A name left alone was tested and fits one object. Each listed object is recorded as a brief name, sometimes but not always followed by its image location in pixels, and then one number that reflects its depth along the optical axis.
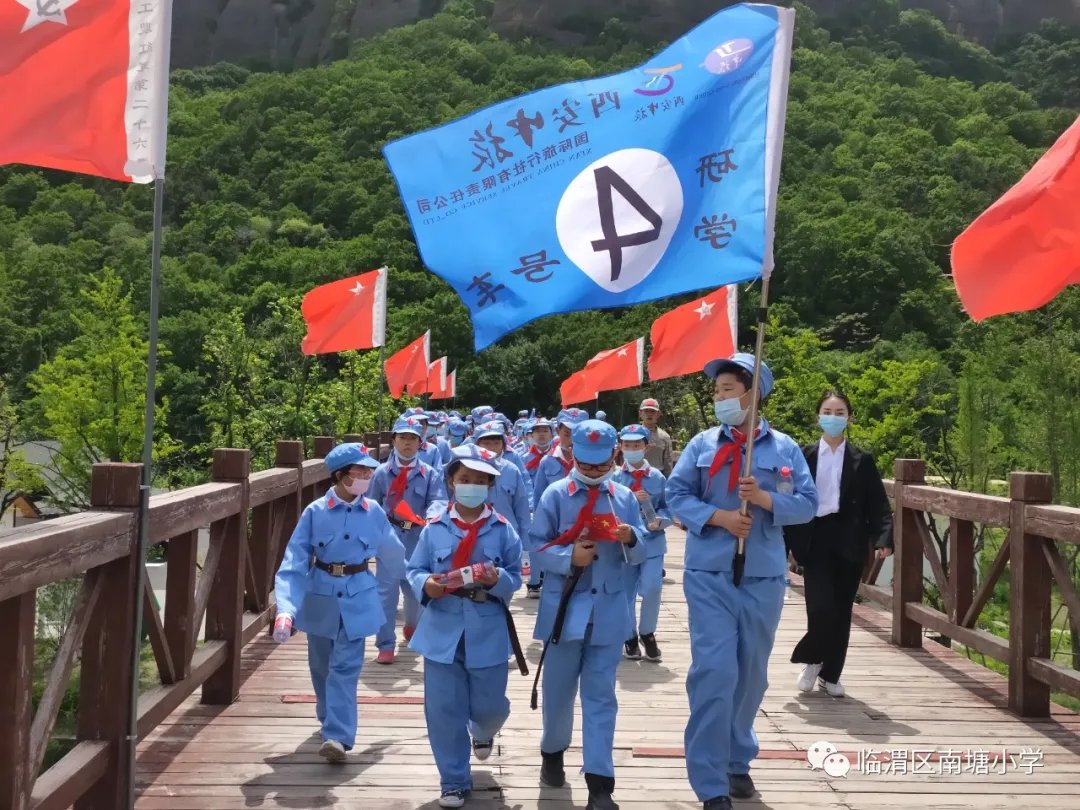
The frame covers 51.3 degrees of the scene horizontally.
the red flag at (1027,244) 3.70
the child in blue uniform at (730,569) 4.91
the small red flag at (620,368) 17.53
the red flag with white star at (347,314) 14.68
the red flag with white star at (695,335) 12.68
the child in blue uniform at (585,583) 5.18
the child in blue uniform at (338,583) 5.88
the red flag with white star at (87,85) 4.16
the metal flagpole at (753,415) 4.57
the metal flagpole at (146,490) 4.36
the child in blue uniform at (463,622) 5.21
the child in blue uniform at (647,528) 8.34
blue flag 4.87
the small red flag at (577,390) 19.38
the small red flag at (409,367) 21.44
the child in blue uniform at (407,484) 9.23
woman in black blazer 7.10
